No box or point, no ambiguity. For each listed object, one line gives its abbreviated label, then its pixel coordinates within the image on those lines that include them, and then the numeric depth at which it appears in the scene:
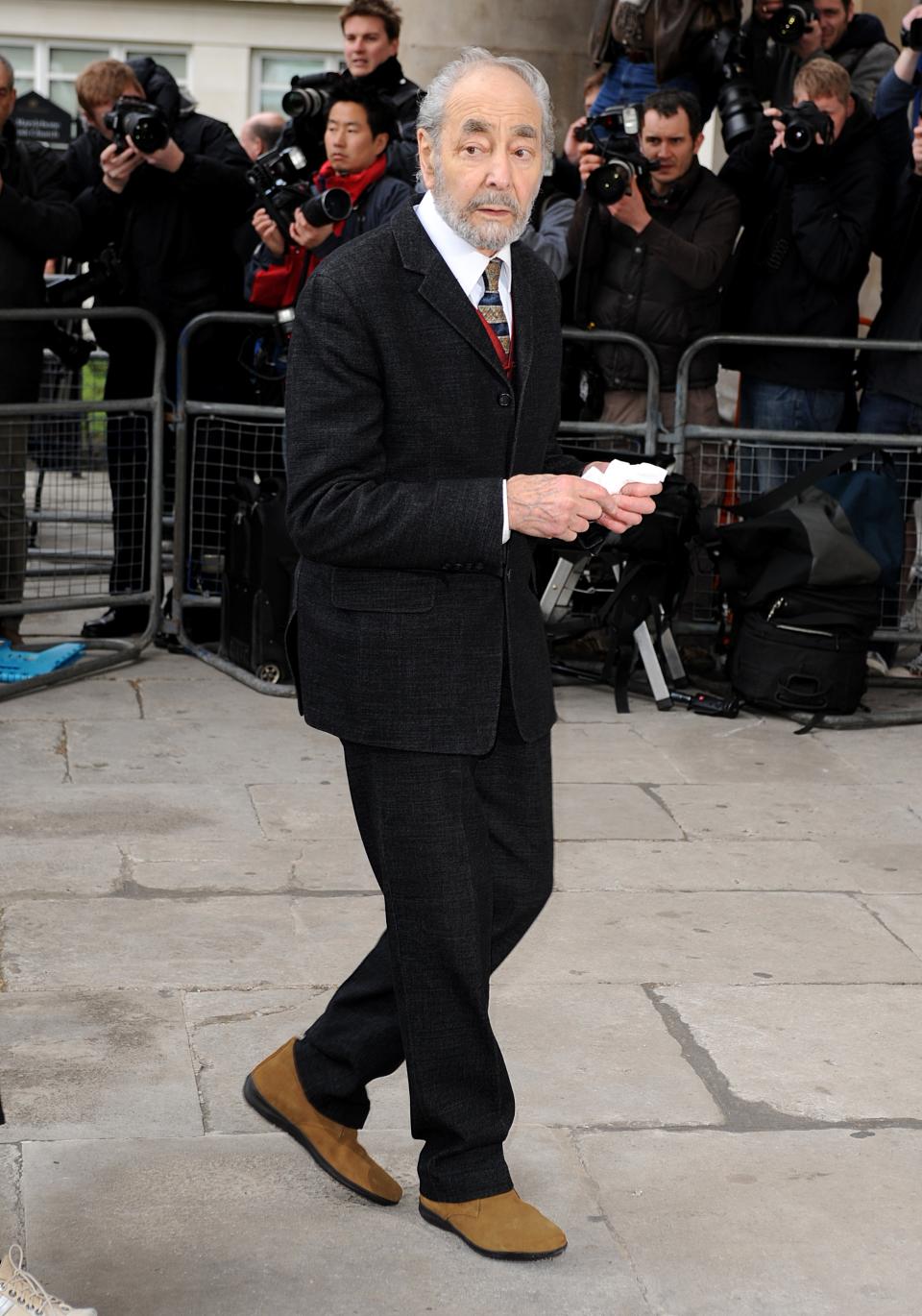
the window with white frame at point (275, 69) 27.20
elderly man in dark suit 2.96
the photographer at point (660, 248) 7.24
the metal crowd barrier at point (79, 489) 7.53
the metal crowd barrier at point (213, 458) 7.58
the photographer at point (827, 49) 7.84
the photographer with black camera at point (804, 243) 7.16
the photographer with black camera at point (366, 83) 7.58
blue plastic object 7.45
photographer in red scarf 7.18
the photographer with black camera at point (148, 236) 7.79
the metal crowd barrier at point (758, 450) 7.31
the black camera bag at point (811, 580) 6.91
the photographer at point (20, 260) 7.36
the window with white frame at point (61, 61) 27.23
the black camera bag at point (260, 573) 7.22
